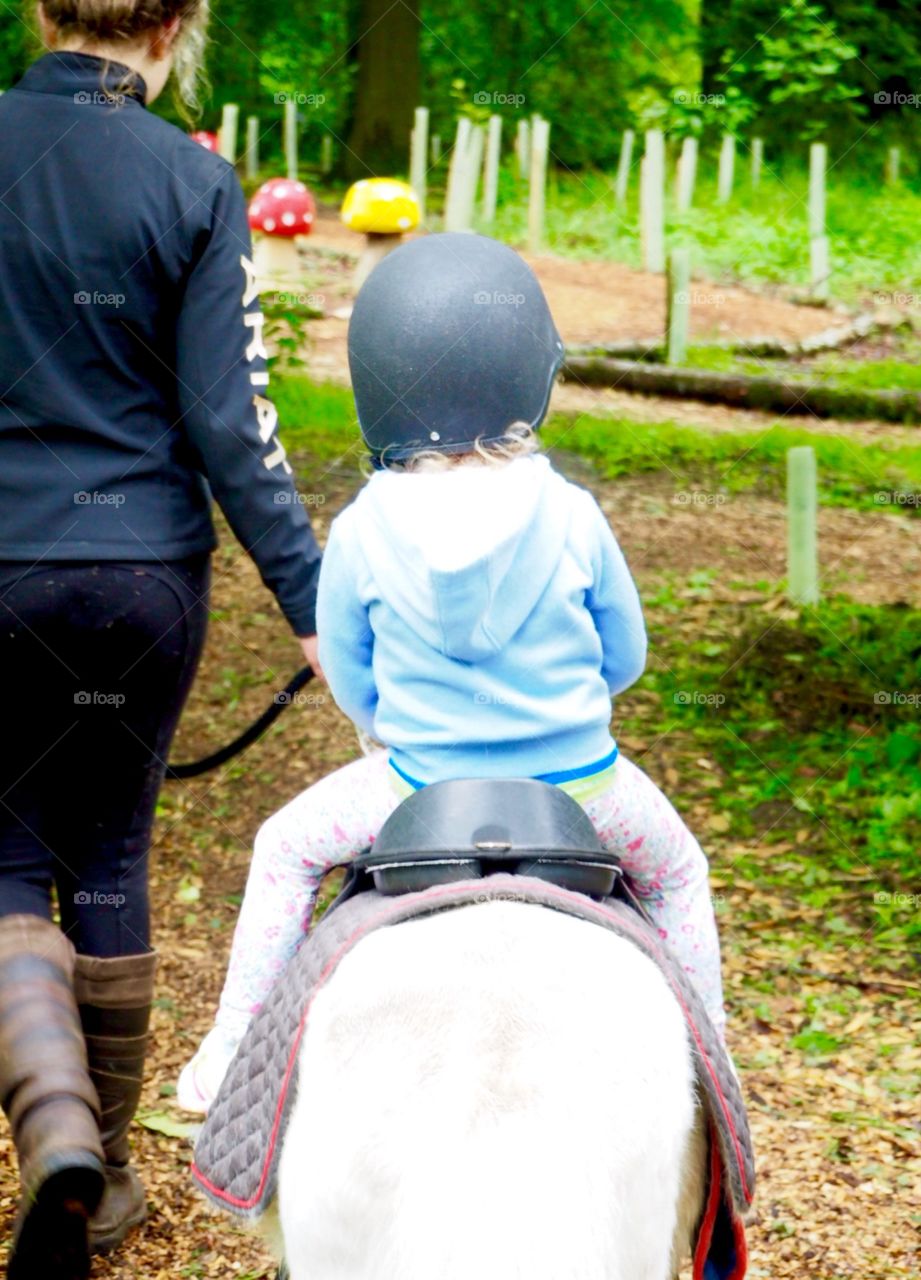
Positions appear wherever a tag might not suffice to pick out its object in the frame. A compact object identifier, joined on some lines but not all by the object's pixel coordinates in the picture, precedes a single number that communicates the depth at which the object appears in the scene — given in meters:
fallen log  9.42
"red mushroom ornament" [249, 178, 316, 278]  9.30
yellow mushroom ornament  9.39
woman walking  2.59
